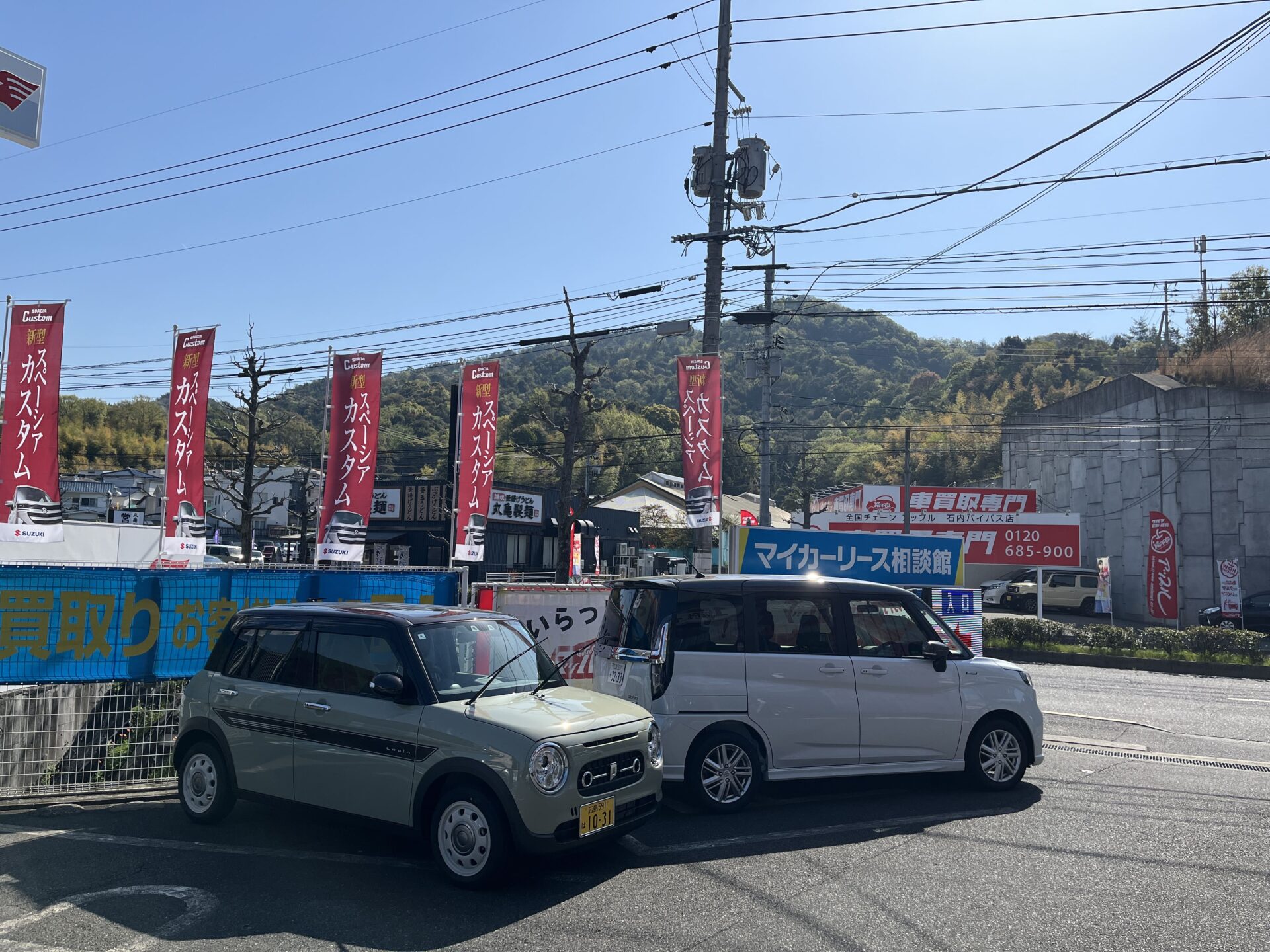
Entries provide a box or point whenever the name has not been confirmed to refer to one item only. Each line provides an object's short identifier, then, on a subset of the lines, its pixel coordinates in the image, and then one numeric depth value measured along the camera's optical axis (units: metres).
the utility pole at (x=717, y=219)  14.23
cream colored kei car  5.38
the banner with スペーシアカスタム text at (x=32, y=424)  13.82
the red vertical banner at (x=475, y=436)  16.14
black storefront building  33.12
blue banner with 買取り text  7.69
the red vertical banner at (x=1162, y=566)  28.84
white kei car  7.38
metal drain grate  9.30
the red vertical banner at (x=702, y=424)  14.35
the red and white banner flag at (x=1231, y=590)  25.52
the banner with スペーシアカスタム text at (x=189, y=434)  15.34
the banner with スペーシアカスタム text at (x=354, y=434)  15.52
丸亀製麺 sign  33.34
